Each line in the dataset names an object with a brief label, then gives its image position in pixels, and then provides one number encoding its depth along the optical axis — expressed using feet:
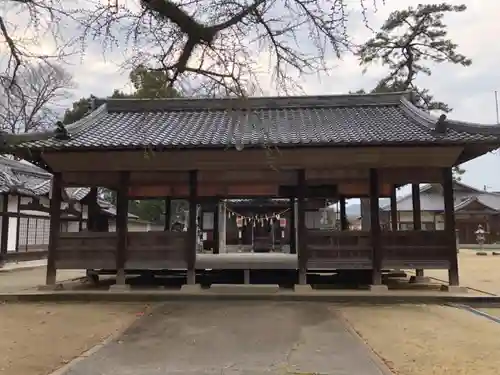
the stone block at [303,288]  36.32
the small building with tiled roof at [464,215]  145.38
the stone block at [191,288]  36.65
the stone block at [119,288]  36.94
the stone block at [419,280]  43.20
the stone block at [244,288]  36.24
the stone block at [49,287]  37.78
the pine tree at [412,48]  99.91
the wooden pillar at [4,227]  65.19
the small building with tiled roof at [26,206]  65.62
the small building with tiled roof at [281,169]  35.53
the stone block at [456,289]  36.11
